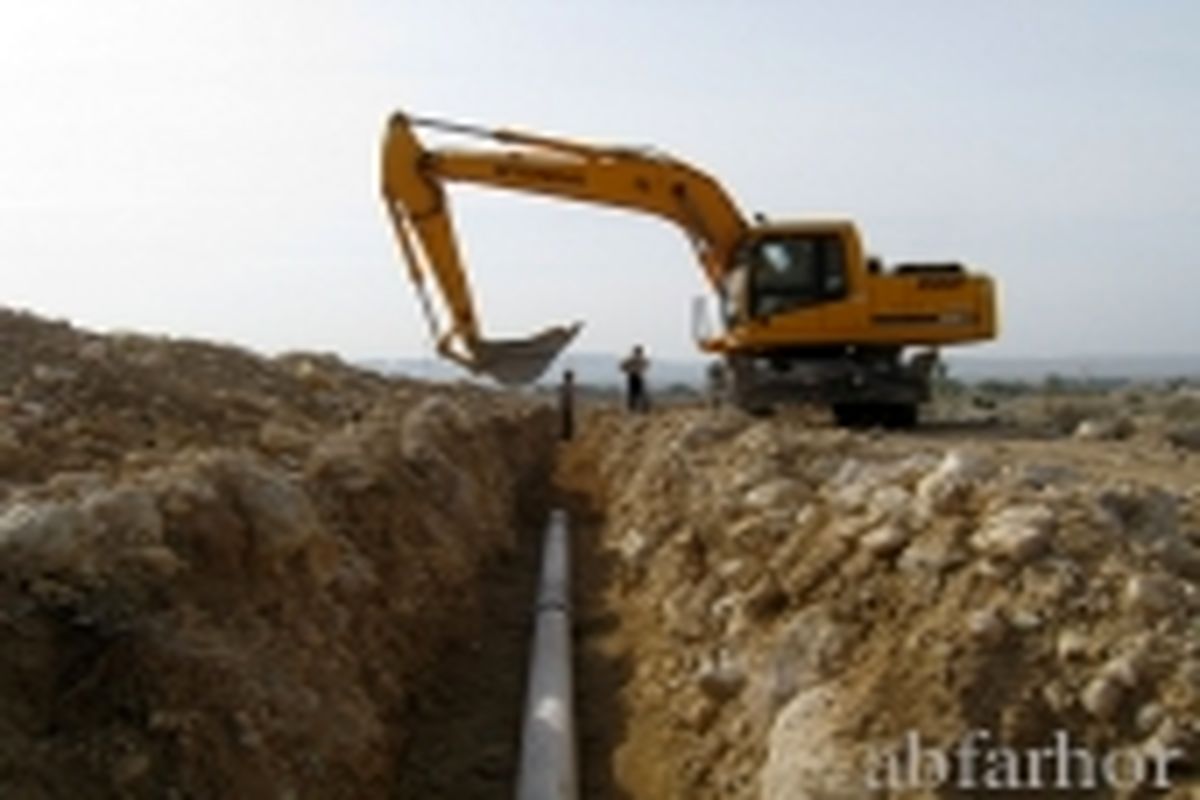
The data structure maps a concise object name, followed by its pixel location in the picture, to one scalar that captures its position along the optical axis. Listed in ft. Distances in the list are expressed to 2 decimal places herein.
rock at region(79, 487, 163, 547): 20.17
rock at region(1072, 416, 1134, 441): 45.69
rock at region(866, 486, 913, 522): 23.34
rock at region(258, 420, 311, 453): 35.14
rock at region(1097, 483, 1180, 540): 20.41
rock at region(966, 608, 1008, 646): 18.51
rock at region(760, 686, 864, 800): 18.47
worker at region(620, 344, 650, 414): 80.48
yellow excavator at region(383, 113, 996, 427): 53.42
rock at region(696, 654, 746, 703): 24.27
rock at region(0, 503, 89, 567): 18.81
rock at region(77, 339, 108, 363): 43.56
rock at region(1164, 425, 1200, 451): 44.78
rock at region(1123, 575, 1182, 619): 17.48
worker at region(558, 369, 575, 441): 86.38
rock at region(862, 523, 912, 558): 22.21
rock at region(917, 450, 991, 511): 22.22
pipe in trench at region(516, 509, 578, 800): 23.81
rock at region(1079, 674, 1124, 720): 16.58
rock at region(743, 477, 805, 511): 28.94
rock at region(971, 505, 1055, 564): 19.54
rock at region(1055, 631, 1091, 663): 17.49
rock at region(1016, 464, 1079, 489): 22.86
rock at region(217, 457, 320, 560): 24.13
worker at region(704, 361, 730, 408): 58.49
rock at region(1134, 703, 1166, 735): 16.05
